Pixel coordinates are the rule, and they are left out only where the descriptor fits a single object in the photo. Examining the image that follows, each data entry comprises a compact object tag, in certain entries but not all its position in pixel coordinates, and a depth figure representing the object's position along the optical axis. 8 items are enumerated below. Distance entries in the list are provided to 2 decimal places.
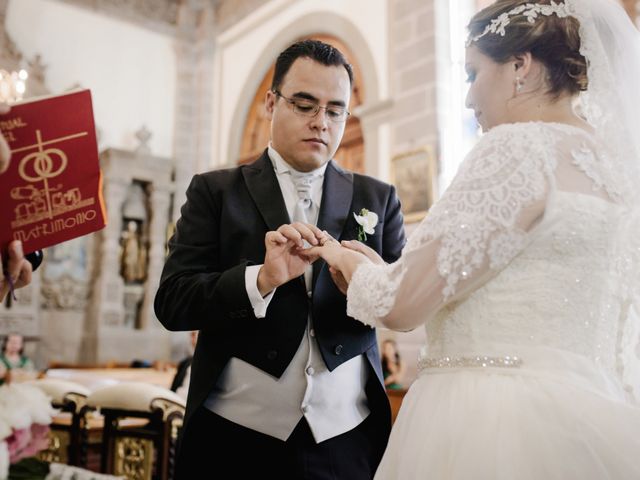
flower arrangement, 0.97
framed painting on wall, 6.13
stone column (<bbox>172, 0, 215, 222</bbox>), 10.96
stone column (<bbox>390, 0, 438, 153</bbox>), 6.37
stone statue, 10.30
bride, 1.40
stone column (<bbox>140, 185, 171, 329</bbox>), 10.29
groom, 1.70
